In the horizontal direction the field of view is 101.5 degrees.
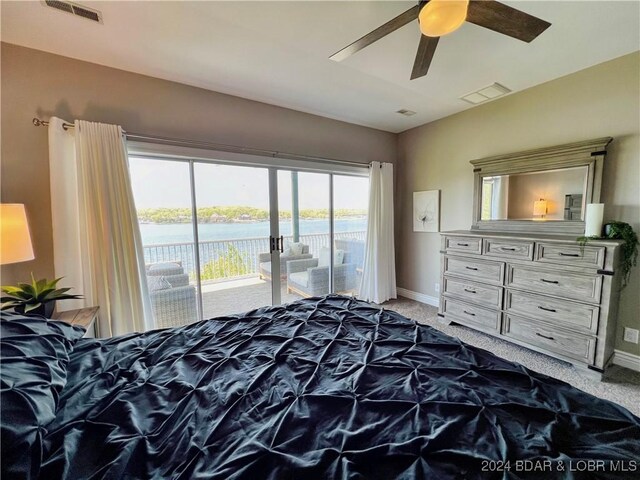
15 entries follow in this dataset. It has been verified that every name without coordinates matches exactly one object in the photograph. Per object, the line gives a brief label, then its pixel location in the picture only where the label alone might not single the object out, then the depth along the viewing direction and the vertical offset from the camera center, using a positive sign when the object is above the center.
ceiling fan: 1.31 +1.11
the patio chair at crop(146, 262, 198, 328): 2.76 -0.81
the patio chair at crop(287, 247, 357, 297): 3.75 -0.85
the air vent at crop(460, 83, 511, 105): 2.80 +1.38
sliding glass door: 2.77 -0.19
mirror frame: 2.43 +0.52
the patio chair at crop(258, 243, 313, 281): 3.45 -0.54
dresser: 2.16 -0.72
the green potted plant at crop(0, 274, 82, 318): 1.69 -0.51
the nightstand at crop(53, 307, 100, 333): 1.85 -0.71
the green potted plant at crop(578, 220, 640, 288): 2.15 -0.20
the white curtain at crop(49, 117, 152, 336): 2.17 +0.00
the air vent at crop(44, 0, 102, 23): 1.68 +1.40
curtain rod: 2.22 +0.80
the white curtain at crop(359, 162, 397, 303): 4.05 -0.31
